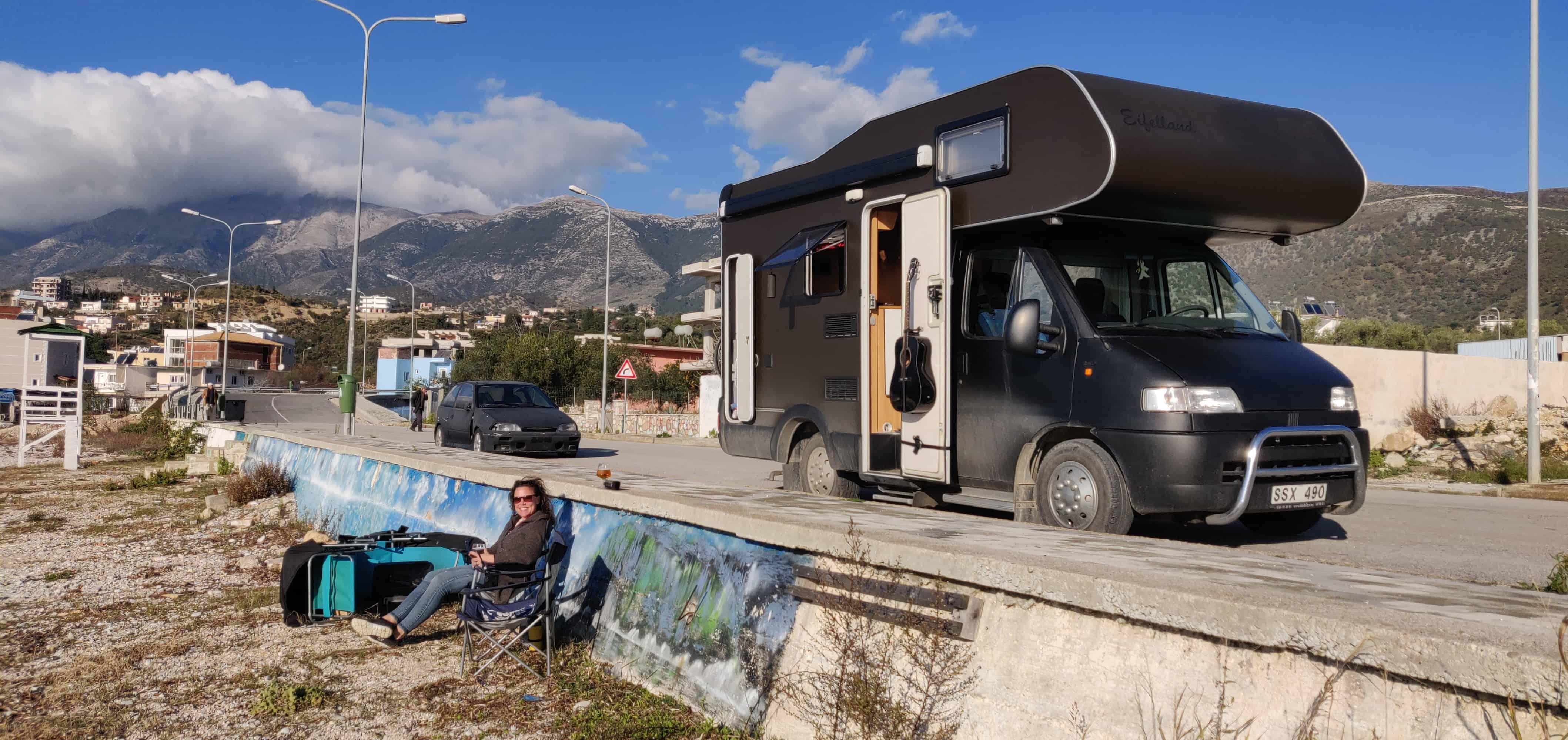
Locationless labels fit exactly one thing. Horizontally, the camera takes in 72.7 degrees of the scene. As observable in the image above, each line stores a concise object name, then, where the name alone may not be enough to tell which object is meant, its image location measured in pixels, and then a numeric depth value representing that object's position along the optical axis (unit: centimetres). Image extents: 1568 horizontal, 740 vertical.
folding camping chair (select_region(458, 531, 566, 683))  649
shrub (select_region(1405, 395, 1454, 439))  2098
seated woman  685
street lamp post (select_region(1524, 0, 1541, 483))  1541
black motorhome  648
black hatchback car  1978
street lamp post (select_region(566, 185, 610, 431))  3878
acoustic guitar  809
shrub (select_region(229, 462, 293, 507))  1581
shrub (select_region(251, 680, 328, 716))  591
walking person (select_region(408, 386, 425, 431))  3869
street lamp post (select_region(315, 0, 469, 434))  2259
